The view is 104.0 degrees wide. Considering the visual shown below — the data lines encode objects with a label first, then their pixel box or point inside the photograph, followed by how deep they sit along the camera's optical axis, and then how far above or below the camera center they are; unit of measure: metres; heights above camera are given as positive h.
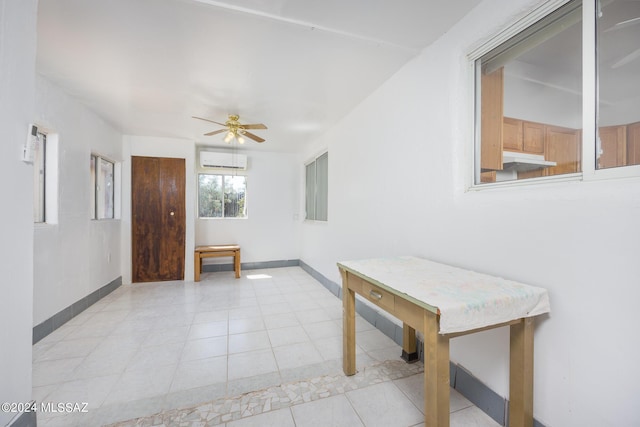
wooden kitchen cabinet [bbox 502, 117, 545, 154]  1.49 +0.49
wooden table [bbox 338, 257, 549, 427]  1.04 -0.44
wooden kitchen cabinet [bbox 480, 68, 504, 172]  1.61 +0.62
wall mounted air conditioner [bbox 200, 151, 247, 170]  4.80 +1.04
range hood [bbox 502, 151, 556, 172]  1.42 +0.31
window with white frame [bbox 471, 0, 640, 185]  1.07 +0.65
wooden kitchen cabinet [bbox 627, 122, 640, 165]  0.99 +0.28
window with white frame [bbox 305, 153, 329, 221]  4.15 +0.45
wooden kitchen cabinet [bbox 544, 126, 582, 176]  1.18 +0.34
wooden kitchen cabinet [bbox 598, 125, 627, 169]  1.04 +0.29
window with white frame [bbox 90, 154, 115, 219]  3.50 +0.38
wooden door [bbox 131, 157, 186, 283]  4.21 -0.10
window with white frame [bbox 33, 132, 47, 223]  2.47 +0.32
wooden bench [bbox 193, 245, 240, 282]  4.39 -0.74
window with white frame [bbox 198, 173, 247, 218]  5.09 +0.36
